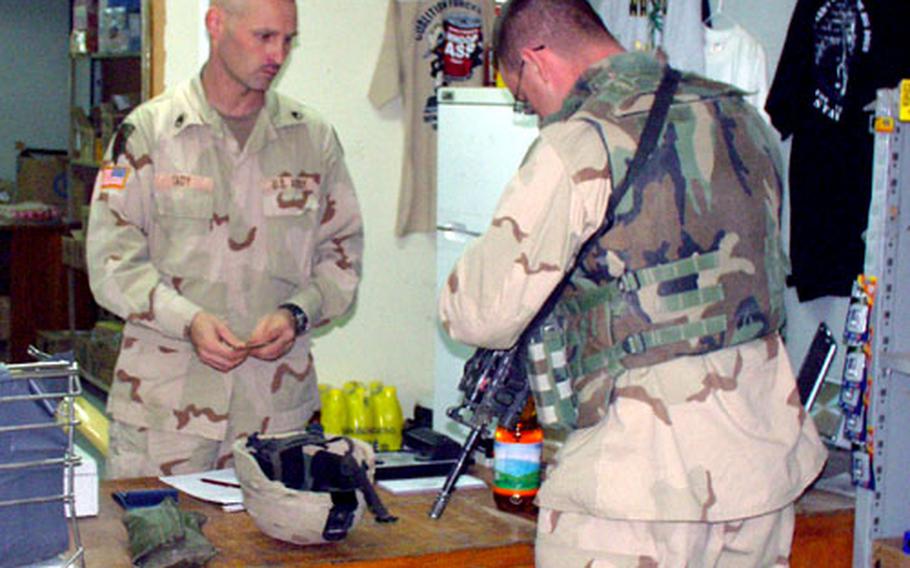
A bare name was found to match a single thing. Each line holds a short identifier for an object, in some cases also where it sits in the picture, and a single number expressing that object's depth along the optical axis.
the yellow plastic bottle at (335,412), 5.38
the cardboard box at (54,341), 7.39
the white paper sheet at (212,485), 2.29
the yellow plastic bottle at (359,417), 5.40
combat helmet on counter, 1.99
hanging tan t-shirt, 5.65
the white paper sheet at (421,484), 2.41
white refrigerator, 4.50
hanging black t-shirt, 3.13
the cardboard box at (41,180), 8.45
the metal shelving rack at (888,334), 2.48
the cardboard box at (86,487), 2.14
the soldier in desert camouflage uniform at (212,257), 2.88
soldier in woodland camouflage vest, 1.80
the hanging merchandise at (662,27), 3.96
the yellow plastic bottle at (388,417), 5.44
